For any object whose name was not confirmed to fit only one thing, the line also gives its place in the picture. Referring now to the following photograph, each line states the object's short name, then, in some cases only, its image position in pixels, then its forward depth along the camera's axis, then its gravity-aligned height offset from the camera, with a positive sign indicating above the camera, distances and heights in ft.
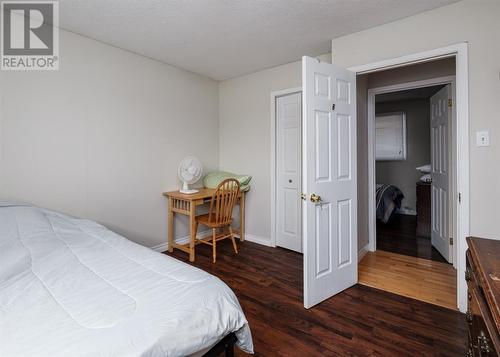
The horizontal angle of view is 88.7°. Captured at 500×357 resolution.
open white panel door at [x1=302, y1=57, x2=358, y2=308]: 6.37 -0.05
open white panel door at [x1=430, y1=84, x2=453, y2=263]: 9.17 +0.31
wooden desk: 9.53 -1.11
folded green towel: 11.30 -0.01
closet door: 10.46 +0.31
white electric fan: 10.22 +0.31
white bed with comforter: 2.42 -1.46
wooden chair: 9.75 -1.13
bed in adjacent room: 14.35 -1.36
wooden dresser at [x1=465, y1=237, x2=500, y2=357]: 2.34 -1.28
